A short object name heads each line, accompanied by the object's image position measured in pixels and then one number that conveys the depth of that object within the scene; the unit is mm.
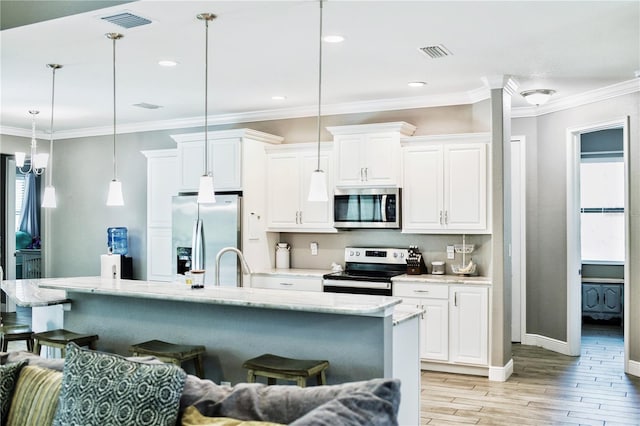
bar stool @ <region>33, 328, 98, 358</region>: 3711
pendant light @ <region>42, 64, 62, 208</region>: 4770
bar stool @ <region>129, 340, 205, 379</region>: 3291
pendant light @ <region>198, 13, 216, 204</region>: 3871
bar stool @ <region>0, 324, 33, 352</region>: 4238
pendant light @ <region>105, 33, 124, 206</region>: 4323
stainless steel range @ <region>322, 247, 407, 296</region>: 5652
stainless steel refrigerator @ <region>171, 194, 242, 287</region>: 6207
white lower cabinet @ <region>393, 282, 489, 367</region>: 5332
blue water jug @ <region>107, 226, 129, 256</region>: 7805
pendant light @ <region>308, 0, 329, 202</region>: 3648
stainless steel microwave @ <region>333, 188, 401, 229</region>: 5879
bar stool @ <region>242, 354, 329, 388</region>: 2969
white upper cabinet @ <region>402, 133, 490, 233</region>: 5535
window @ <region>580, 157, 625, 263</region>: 8195
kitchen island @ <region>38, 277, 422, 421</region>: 3039
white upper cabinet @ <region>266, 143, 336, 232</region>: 6309
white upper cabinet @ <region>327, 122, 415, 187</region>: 5809
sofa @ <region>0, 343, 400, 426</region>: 1896
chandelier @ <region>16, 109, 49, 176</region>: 5621
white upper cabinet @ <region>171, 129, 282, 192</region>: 6312
